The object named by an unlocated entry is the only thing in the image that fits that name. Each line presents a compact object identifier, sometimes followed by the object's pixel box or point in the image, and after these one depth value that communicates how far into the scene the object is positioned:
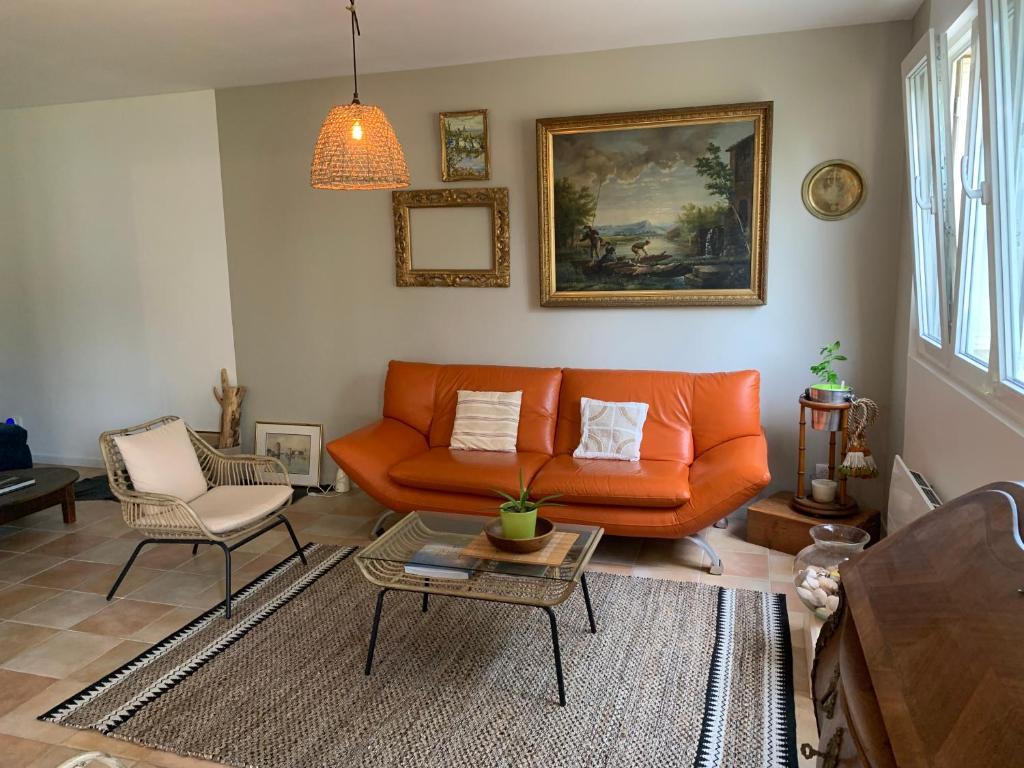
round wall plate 3.85
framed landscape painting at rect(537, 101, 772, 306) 3.98
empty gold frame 4.41
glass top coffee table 2.51
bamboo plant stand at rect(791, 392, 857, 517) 3.61
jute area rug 2.29
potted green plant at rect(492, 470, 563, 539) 2.73
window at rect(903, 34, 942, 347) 3.12
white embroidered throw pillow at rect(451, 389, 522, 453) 4.14
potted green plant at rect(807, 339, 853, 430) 3.62
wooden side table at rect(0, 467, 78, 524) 3.87
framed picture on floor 5.03
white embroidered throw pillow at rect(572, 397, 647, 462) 3.90
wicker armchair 3.23
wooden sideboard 0.93
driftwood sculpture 5.11
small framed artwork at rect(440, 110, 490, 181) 4.38
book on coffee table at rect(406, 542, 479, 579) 2.64
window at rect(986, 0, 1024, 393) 2.00
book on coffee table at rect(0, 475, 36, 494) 3.99
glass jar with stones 2.63
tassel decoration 3.54
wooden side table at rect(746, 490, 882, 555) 3.64
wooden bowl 2.72
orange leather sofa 3.45
